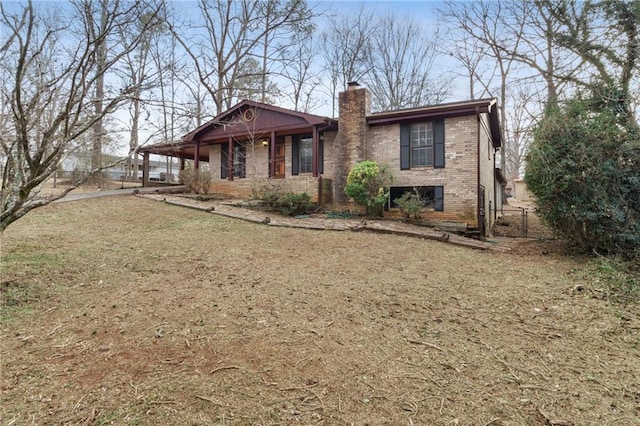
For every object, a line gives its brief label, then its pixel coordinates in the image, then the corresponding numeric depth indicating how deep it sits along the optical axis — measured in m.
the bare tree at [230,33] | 19.17
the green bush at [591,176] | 6.75
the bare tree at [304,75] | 21.36
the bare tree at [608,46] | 7.53
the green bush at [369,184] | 10.85
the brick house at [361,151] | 10.76
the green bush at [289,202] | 11.14
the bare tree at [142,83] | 4.16
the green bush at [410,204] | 10.24
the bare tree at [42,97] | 3.50
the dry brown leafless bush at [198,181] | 14.54
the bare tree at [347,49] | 23.46
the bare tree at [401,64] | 23.33
